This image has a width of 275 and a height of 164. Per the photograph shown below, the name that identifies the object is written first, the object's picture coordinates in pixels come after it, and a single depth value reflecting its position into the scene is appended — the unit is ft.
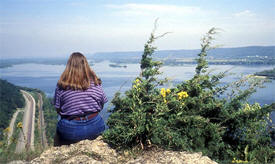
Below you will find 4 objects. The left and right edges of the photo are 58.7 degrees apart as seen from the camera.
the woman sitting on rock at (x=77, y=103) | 11.55
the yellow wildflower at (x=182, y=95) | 13.32
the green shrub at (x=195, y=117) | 11.27
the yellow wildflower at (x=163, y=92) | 13.50
